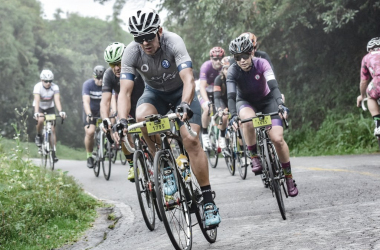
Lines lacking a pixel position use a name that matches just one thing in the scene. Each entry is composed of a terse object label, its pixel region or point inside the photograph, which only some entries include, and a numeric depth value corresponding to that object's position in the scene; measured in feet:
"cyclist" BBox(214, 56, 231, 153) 40.65
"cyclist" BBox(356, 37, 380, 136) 34.45
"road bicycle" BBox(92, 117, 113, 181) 44.14
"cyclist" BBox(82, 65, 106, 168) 44.42
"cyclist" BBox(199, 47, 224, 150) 44.55
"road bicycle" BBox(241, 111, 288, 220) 23.13
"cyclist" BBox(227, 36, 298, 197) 25.85
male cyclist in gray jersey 19.90
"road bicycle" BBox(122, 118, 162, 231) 22.33
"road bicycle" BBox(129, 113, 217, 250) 17.13
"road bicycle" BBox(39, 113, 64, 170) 52.21
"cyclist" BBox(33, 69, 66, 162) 51.60
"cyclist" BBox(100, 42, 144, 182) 29.86
